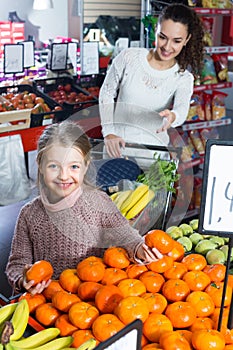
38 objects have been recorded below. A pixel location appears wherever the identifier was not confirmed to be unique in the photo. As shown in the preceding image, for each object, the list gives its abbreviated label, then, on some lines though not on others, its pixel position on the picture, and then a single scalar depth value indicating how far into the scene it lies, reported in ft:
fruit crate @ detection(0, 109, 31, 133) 13.12
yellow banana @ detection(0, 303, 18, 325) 4.41
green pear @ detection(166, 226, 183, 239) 6.95
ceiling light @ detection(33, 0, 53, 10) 30.60
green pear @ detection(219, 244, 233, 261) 6.33
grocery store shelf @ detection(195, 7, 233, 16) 12.44
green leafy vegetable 7.23
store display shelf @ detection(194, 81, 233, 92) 13.58
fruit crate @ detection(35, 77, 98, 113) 16.12
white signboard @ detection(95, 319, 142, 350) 2.64
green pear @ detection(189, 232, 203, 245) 6.82
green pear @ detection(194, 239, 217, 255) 6.46
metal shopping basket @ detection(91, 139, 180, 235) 6.60
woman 8.63
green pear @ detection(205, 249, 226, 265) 5.98
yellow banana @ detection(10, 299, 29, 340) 4.17
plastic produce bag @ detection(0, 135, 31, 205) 13.98
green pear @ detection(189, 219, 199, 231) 7.37
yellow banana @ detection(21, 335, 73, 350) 4.01
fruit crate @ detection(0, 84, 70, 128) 13.26
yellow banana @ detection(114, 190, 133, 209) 7.07
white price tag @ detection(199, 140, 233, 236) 3.71
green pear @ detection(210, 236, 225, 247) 6.70
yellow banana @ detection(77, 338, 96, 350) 3.70
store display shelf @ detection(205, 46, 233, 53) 13.34
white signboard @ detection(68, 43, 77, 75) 18.44
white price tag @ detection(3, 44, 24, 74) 16.66
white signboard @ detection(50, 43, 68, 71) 17.40
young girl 5.58
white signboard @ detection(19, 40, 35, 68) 17.84
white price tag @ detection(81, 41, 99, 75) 17.48
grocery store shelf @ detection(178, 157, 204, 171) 13.17
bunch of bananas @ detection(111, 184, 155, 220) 6.79
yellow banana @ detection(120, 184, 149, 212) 6.89
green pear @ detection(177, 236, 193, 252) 6.57
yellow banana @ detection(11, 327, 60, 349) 4.07
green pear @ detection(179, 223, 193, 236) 7.17
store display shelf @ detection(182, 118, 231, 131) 13.53
